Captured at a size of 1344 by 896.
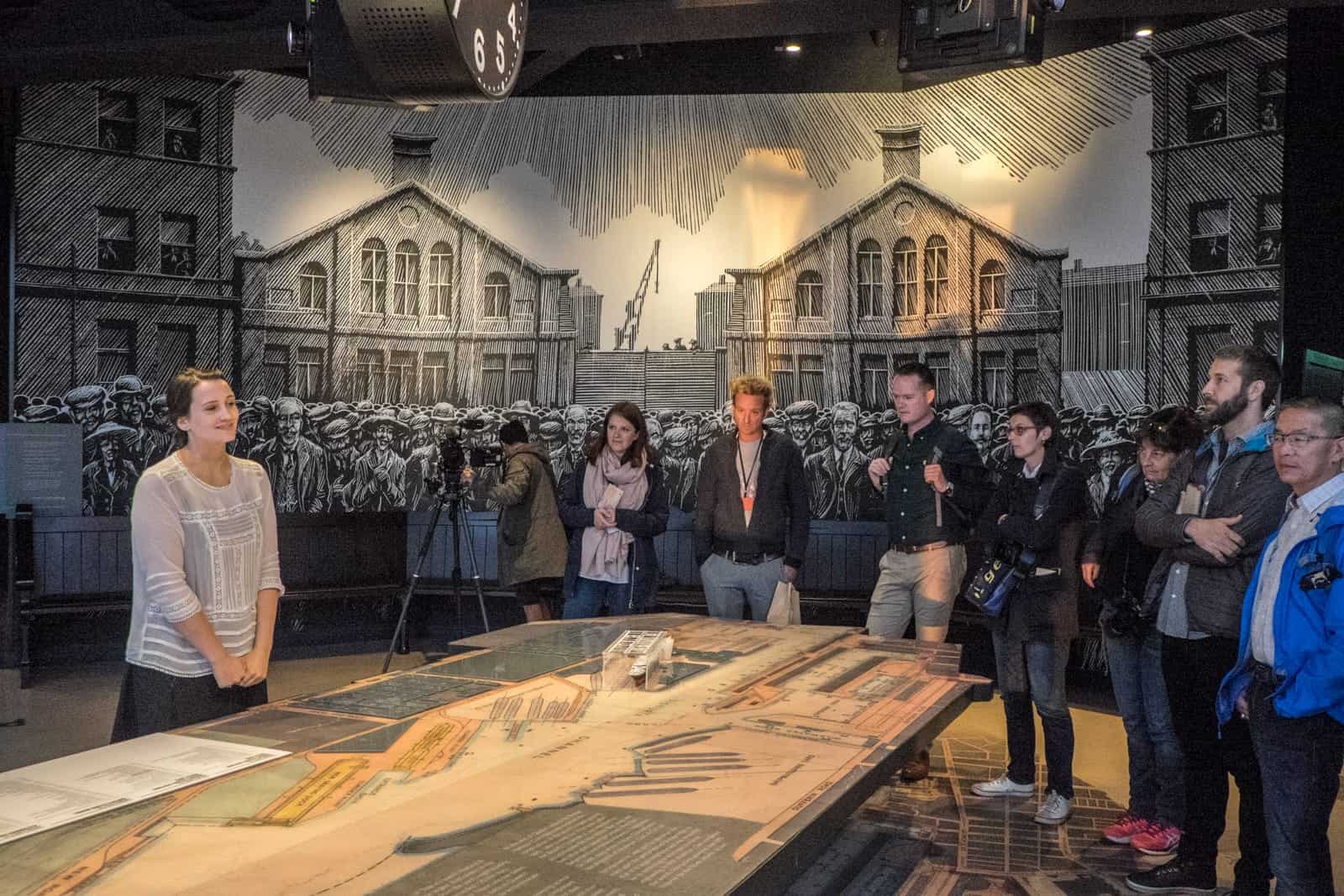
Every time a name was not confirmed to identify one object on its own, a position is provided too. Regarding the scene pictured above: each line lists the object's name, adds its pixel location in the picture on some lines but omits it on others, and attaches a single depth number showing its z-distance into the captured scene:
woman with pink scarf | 5.71
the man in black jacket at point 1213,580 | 3.47
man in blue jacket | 2.75
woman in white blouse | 3.09
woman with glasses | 4.64
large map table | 1.73
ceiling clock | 3.27
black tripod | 7.28
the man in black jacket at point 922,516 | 5.07
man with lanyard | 5.35
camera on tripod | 7.15
